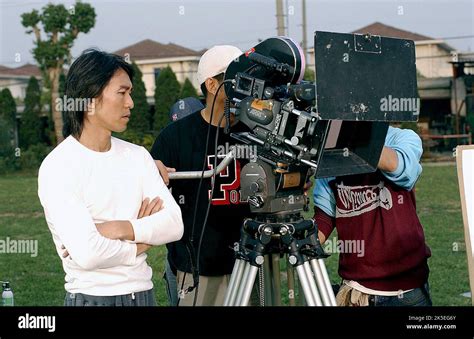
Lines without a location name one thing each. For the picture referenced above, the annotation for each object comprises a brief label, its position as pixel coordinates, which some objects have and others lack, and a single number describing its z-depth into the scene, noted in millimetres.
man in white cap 3586
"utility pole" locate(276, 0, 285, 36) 19062
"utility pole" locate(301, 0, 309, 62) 16962
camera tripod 3029
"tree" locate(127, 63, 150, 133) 24734
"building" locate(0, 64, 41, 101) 31744
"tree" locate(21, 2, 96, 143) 22797
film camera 2840
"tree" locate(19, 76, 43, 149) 24734
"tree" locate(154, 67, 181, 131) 25469
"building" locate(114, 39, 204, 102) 31641
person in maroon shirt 3240
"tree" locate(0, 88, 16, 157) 24019
